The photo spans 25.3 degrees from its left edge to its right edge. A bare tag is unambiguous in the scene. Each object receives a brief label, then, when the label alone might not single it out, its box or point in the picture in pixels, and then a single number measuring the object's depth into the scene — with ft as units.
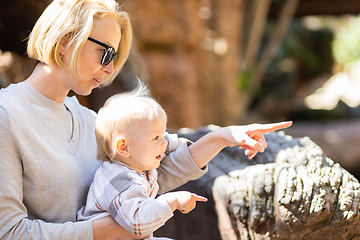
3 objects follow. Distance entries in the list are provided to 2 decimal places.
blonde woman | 5.82
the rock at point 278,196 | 6.39
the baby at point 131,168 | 5.78
